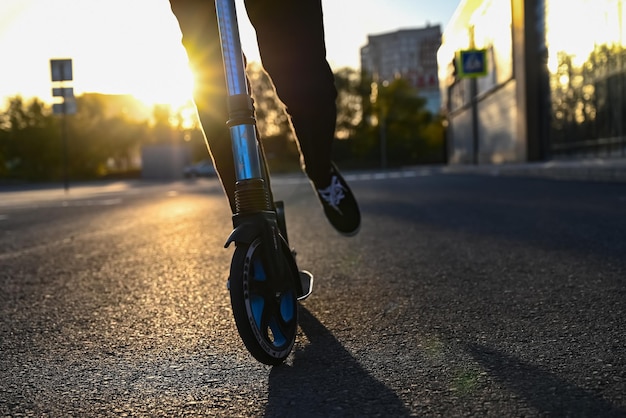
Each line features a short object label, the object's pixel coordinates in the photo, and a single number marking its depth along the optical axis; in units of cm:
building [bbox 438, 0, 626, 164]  1803
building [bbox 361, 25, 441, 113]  13900
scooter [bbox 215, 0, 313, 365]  150
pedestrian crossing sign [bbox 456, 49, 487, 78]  2672
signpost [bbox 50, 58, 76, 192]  1947
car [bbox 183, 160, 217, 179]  3900
